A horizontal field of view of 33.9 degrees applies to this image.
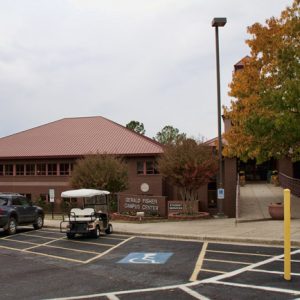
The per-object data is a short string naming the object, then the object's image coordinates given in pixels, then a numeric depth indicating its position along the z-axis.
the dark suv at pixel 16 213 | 20.56
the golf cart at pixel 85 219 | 18.17
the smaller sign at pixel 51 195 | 27.83
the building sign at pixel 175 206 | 27.17
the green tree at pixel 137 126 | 101.75
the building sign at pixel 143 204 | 29.59
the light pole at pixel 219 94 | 22.91
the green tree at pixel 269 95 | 17.83
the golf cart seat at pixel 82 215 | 18.27
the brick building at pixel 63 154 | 38.78
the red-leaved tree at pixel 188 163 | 24.94
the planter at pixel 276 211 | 20.73
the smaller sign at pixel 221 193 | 23.31
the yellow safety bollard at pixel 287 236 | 9.45
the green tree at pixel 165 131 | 96.76
